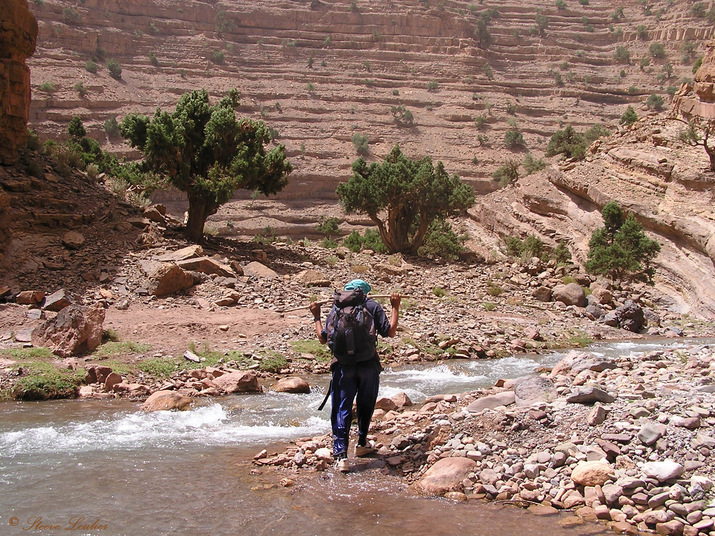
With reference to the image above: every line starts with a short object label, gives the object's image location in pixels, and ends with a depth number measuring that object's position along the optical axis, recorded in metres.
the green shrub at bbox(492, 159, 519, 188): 42.59
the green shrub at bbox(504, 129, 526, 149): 63.62
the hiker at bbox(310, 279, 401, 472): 6.48
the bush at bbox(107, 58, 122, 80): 65.78
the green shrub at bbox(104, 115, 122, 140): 57.72
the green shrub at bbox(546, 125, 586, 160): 36.26
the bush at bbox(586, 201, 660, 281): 24.38
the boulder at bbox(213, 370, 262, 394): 9.87
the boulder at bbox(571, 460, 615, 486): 5.38
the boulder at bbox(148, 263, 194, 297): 14.95
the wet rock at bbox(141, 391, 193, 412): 8.72
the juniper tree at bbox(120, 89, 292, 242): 18.80
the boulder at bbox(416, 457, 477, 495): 5.77
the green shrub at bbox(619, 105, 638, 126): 34.66
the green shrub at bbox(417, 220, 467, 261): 26.16
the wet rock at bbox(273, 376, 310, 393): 10.09
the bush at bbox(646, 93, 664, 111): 64.75
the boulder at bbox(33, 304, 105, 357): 11.14
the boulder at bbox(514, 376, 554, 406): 7.41
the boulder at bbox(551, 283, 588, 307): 19.62
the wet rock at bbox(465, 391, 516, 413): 7.47
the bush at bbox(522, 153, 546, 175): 38.53
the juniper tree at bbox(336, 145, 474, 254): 26.16
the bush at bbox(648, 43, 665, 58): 76.69
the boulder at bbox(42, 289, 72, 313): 13.24
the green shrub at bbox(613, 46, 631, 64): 78.56
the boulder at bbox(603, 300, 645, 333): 18.23
